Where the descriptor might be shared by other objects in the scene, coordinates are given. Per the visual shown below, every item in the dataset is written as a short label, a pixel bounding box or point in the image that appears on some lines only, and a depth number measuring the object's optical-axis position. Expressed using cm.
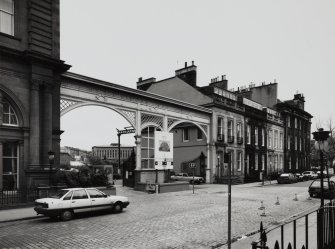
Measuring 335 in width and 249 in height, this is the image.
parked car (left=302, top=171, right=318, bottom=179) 4904
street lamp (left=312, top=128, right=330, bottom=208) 1327
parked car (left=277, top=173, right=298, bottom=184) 3908
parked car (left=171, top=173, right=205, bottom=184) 3519
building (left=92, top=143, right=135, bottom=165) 14625
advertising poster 2608
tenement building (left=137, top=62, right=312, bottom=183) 3738
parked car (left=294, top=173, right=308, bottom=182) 4456
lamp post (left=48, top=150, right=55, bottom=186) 1756
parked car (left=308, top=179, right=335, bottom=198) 2273
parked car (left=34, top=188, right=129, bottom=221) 1341
